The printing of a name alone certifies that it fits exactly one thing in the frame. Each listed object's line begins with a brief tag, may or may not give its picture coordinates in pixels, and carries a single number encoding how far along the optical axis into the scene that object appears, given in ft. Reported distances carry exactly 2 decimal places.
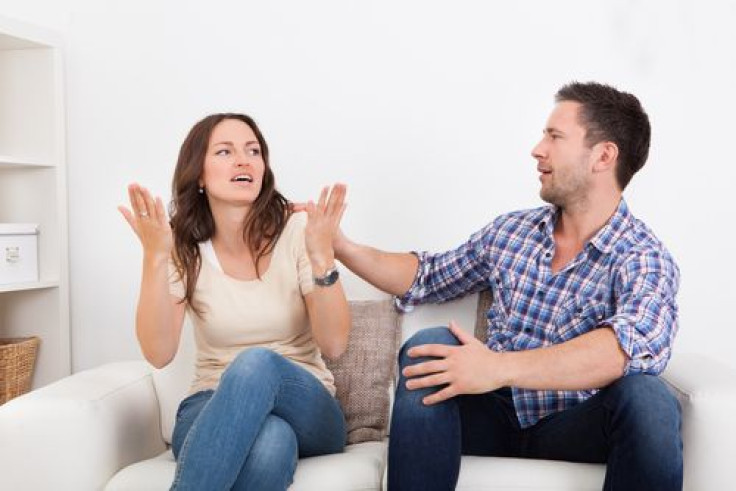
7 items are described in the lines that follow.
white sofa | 5.20
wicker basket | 8.29
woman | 5.56
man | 4.88
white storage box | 8.27
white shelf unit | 8.68
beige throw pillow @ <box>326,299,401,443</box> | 6.63
